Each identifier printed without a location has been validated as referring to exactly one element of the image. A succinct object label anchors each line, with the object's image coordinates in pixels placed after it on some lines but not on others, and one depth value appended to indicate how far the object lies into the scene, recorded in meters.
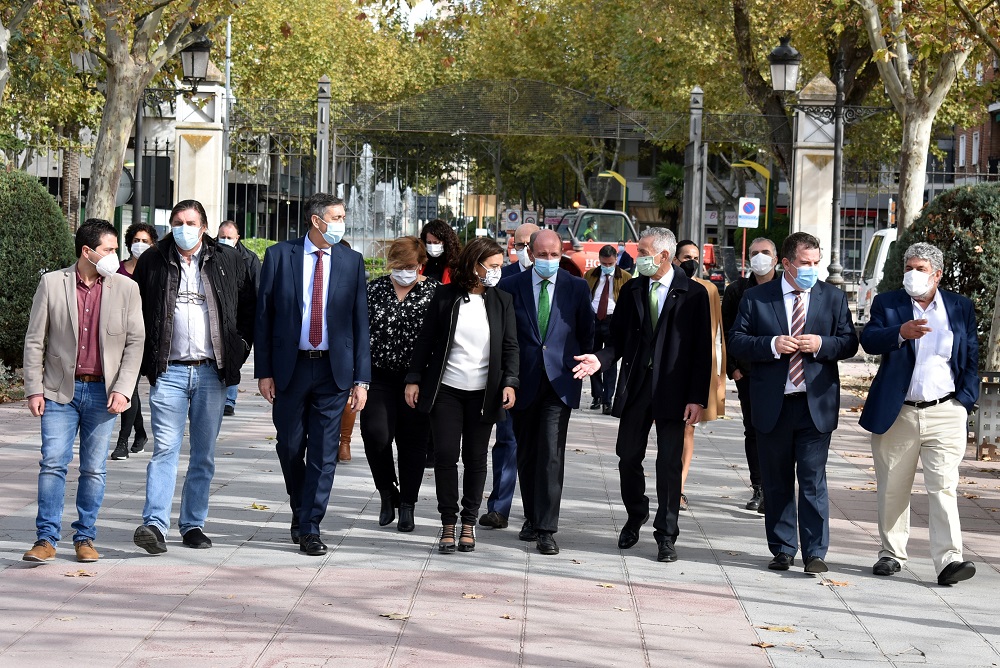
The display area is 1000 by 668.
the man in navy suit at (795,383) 7.91
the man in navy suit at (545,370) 8.34
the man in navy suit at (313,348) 8.05
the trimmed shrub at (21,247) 15.52
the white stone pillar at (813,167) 24.14
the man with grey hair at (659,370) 8.25
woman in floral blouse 8.87
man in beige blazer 7.55
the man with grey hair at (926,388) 7.88
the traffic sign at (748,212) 32.94
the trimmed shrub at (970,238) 14.16
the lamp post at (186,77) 20.41
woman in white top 8.27
